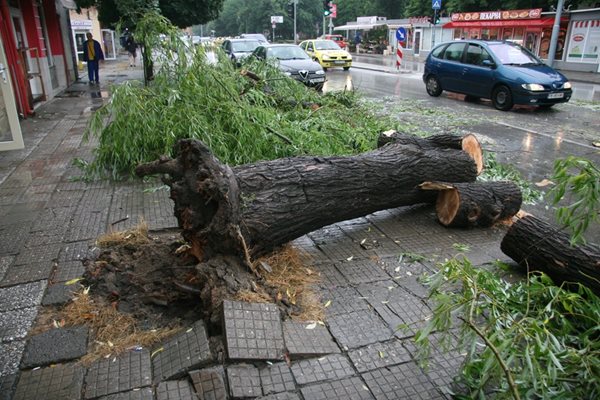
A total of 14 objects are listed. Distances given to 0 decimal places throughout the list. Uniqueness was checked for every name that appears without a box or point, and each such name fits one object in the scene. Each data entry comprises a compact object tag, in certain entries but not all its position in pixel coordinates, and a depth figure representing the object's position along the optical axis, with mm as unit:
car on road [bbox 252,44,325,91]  15166
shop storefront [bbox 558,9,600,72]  23875
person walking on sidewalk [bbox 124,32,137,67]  24817
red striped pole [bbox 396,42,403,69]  23812
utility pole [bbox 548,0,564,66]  20959
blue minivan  12062
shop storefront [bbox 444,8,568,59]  26688
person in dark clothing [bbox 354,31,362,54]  47812
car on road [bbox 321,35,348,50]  45312
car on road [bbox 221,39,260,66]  20062
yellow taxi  24688
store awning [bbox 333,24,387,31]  48038
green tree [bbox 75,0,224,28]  16812
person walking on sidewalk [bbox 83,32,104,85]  17047
